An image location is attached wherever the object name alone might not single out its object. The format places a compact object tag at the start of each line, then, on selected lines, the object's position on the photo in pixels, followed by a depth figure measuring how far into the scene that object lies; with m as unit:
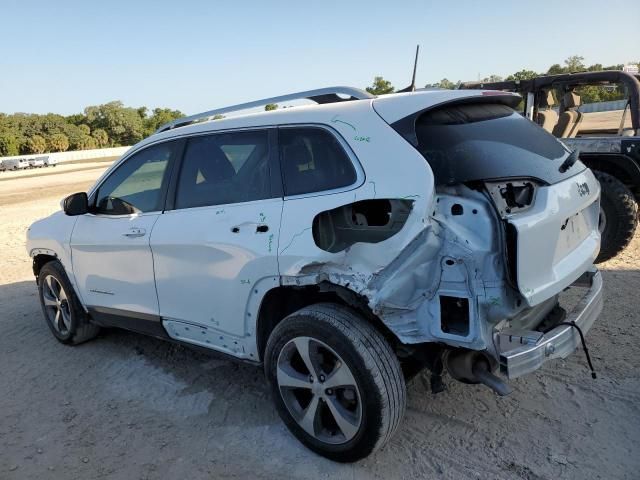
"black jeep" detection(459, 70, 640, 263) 5.86
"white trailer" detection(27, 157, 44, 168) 43.20
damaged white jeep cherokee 2.55
